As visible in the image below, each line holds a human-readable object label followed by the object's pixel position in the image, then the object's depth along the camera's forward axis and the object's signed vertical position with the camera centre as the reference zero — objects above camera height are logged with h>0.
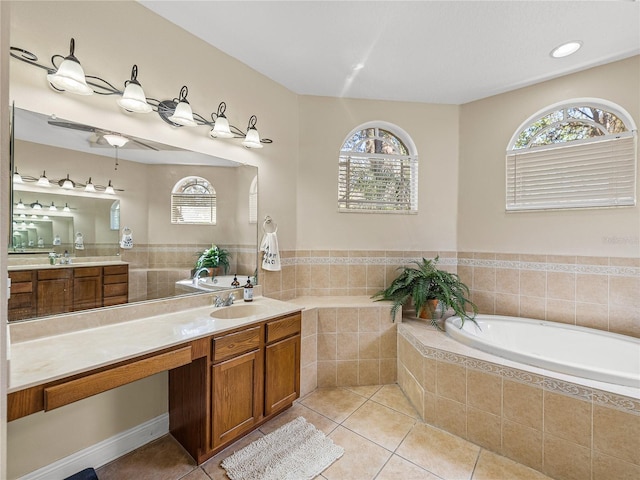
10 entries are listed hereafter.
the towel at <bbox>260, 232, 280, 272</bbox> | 2.38 -0.10
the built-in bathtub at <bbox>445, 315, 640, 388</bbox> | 1.53 -0.74
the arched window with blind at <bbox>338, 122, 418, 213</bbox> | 2.87 +0.75
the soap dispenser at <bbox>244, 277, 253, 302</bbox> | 2.15 -0.41
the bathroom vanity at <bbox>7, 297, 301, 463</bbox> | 1.07 -0.59
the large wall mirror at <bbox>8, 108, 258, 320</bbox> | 1.33 +0.21
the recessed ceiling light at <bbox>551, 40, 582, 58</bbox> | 1.96 +1.43
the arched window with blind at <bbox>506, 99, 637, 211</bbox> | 2.16 +0.73
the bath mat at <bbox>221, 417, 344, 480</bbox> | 1.52 -1.29
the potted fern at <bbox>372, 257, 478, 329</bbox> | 2.37 -0.45
